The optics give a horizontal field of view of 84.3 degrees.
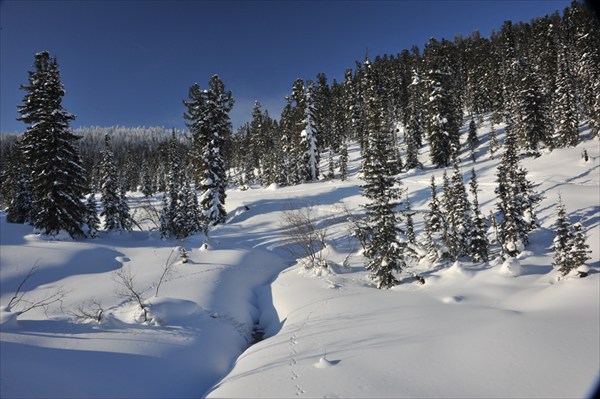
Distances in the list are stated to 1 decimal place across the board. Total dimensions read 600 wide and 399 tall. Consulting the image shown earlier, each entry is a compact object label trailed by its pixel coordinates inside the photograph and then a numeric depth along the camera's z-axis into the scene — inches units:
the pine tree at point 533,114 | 1882.4
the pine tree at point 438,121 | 2060.8
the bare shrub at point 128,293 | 663.1
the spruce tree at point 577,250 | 688.4
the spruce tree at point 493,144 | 1980.8
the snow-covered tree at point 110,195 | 1681.8
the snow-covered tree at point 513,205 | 1010.7
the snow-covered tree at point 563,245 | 709.3
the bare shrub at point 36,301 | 659.5
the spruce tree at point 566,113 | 1786.4
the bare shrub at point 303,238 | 1149.3
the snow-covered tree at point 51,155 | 1112.8
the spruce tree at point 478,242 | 983.8
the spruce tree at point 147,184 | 3450.5
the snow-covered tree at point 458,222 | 1008.1
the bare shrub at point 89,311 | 607.5
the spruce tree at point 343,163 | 2215.9
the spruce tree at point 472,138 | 2218.3
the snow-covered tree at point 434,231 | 1021.8
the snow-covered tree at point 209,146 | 1638.8
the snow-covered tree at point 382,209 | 864.9
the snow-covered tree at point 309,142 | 2231.8
